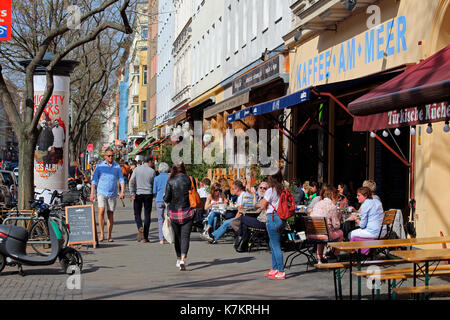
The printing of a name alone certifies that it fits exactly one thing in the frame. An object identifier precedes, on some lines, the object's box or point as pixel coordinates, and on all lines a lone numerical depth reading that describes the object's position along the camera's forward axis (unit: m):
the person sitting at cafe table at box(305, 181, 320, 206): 16.96
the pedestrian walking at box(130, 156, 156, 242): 16.81
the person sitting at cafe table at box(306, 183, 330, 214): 14.56
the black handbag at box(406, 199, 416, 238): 12.43
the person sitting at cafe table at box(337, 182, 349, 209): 15.13
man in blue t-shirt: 16.44
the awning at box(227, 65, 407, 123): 13.36
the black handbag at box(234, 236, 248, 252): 14.80
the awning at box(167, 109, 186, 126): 34.07
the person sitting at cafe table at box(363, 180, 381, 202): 12.95
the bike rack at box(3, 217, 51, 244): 12.16
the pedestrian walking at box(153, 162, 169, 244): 16.44
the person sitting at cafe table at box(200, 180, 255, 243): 16.17
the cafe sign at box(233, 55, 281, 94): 23.30
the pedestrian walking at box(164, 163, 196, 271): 12.31
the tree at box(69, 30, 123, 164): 36.88
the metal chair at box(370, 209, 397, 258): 12.22
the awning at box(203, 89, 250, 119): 20.55
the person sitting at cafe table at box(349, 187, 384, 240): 11.94
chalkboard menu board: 14.77
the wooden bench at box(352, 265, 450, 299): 8.09
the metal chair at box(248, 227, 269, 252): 14.70
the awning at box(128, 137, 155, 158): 51.82
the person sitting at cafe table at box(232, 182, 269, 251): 14.13
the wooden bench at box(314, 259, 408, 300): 8.80
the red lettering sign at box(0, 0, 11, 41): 14.58
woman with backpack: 11.18
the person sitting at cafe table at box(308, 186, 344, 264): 12.18
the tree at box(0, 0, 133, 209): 14.68
